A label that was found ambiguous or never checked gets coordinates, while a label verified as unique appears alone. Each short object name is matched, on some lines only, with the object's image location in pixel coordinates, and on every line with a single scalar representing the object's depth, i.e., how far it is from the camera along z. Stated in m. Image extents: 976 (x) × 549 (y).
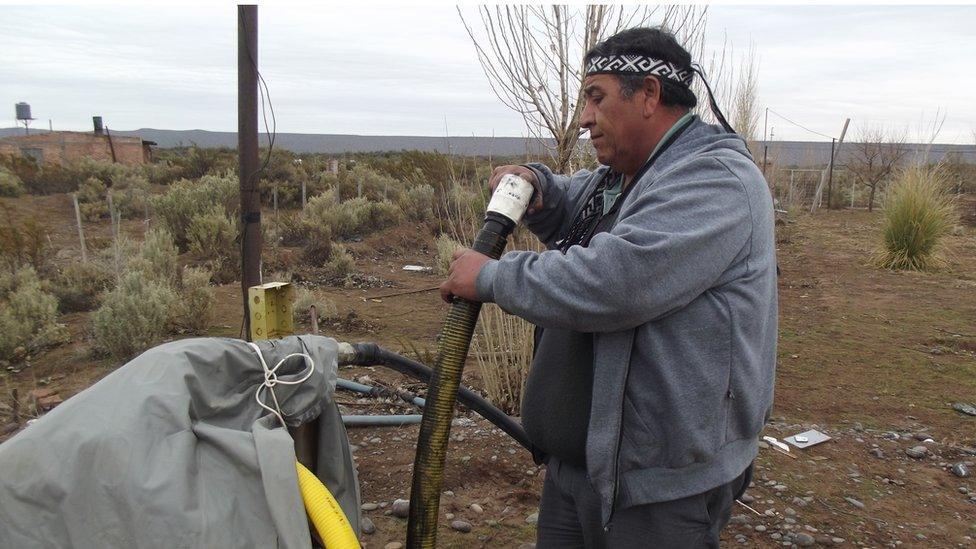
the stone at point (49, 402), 4.66
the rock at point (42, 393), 4.88
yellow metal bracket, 2.16
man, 1.47
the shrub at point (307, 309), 7.18
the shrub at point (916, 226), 10.66
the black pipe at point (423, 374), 2.27
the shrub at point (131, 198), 15.33
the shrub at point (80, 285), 7.91
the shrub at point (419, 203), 15.07
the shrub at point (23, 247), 8.87
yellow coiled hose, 1.47
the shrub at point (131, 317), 5.95
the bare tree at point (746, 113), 14.36
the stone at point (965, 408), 4.86
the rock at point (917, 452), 4.13
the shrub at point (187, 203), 12.19
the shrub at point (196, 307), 6.82
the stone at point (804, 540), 3.16
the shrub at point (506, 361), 4.38
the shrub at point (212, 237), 10.60
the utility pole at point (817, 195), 21.76
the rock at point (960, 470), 3.89
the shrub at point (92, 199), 14.98
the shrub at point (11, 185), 16.89
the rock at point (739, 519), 3.34
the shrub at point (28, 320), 6.15
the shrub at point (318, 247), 10.93
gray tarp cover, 1.27
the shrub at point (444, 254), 9.97
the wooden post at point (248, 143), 3.43
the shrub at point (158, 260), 8.10
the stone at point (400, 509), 3.31
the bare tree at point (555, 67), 4.40
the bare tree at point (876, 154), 21.41
